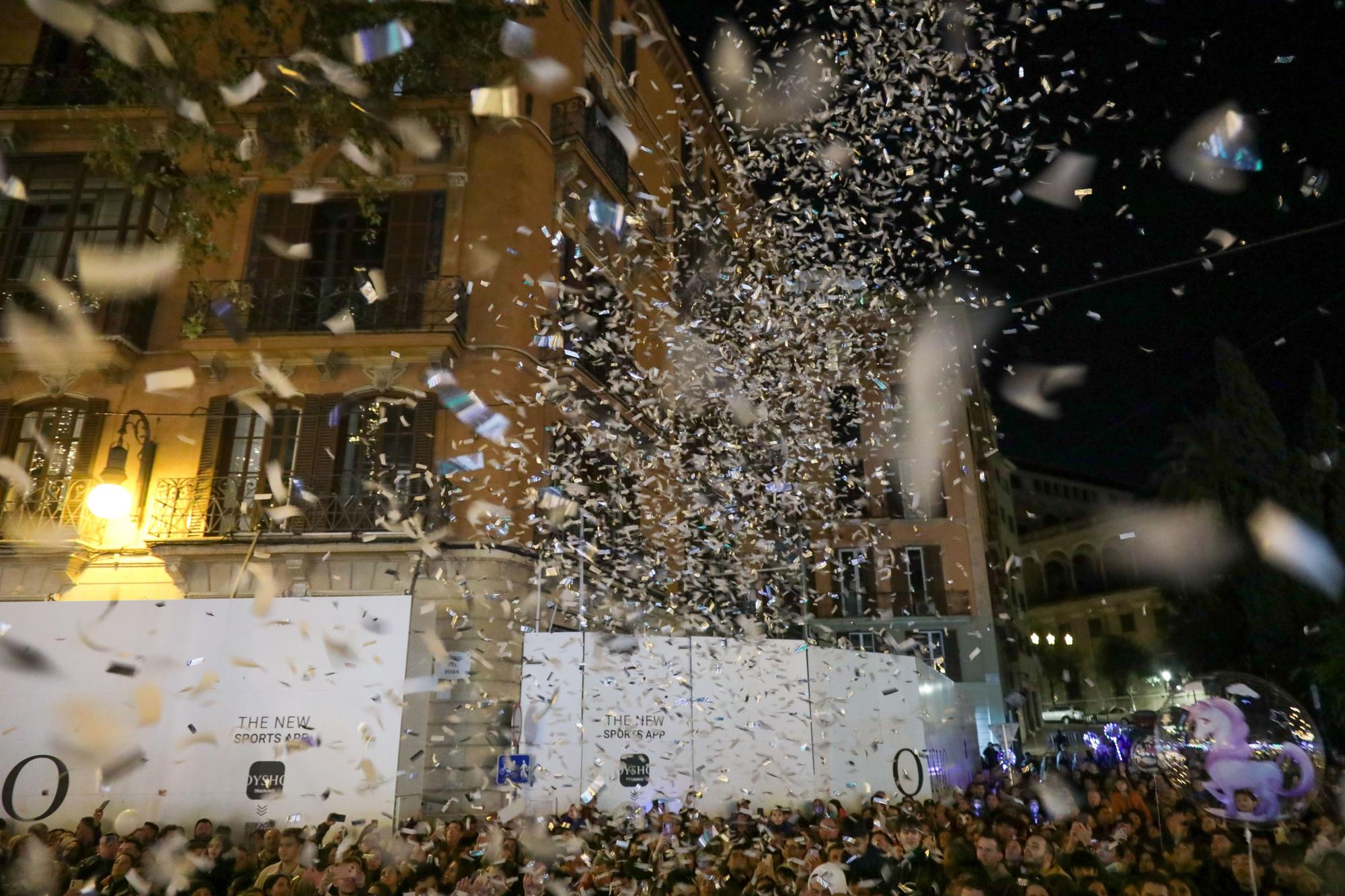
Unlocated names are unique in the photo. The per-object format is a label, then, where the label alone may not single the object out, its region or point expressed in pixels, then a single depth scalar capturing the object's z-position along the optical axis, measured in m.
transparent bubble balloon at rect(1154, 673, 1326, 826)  5.98
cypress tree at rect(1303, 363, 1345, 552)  23.27
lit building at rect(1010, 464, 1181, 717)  48.66
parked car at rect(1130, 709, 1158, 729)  18.40
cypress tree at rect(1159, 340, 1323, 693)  22.11
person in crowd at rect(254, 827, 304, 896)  6.18
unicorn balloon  5.96
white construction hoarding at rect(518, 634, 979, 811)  8.76
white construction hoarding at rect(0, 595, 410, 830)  6.95
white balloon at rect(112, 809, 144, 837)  6.83
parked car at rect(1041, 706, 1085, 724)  41.81
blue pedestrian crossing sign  8.55
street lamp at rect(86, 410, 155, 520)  11.12
